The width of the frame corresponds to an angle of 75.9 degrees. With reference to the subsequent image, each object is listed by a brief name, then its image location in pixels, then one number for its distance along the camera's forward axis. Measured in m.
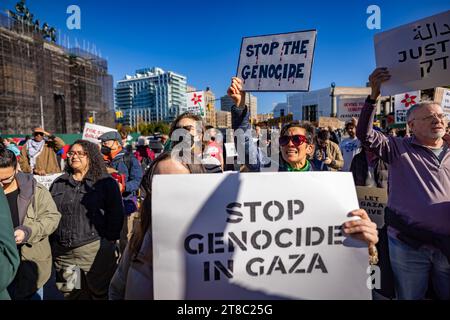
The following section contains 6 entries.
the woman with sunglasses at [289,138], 2.40
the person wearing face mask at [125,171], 4.06
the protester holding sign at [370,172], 3.23
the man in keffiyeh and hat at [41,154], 5.91
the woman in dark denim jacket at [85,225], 2.53
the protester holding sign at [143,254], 1.36
